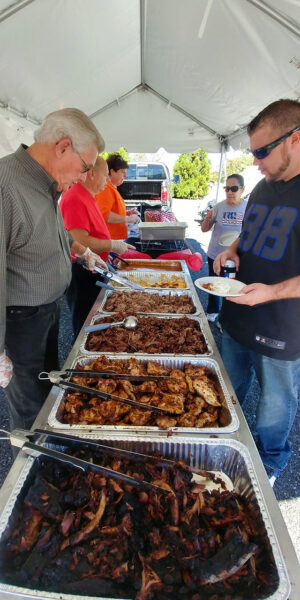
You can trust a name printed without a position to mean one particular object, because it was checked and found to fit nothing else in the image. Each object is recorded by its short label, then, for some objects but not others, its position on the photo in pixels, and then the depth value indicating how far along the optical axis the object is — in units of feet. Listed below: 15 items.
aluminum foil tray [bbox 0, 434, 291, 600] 3.06
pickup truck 35.50
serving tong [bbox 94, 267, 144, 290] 9.01
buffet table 2.78
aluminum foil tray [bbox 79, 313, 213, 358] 6.26
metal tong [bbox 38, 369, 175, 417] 4.66
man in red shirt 9.57
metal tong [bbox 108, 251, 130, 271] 12.41
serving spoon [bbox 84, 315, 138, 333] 7.13
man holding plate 5.67
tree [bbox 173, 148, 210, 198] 73.41
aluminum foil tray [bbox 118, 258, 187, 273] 12.75
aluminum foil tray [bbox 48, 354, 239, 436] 4.34
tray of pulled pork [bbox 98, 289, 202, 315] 8.55
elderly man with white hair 5.48
